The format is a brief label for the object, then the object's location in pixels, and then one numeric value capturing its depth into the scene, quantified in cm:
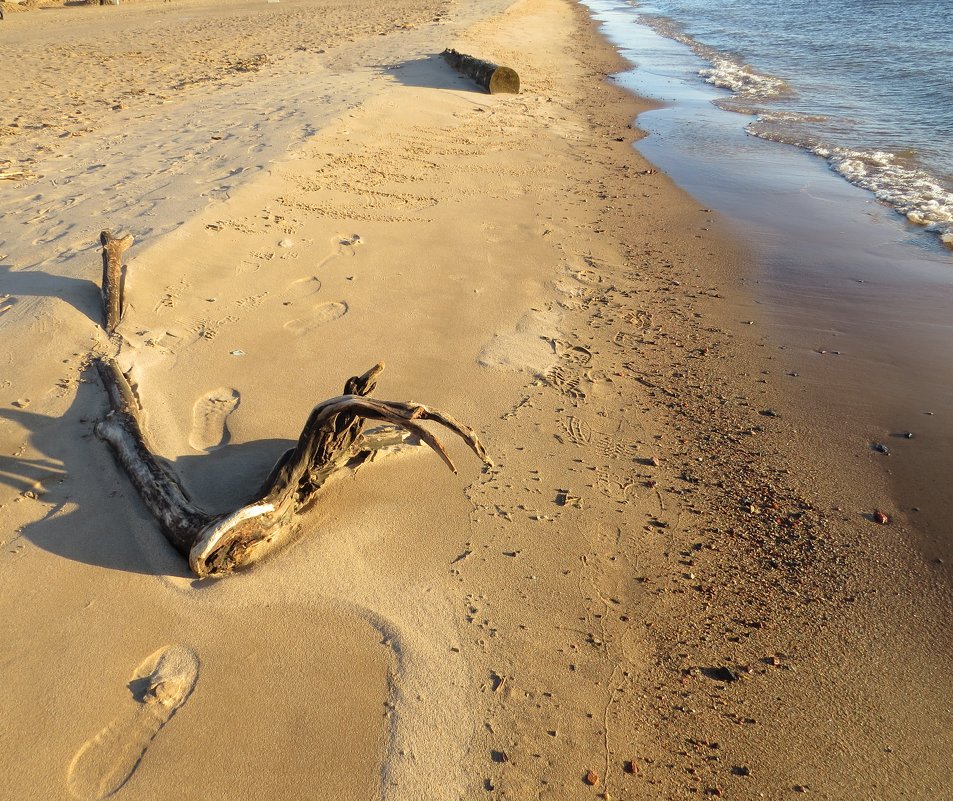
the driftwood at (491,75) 1146
